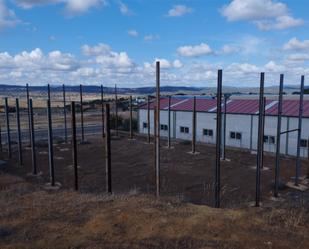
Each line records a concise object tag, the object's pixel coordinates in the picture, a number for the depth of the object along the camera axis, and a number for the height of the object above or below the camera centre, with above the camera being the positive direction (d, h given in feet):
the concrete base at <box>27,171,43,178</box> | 49.80 -13.96
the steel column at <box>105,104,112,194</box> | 33.50 -6.96
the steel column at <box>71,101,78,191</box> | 36.56 -6.43
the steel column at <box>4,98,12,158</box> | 61.62 -7.19
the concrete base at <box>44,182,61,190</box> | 39.83 -13.00
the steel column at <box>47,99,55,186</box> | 41.63 -8.91
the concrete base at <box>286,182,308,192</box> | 42.76 -13.87
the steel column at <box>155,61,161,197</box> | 29.81 -2.61
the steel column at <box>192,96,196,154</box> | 70.82 -13.64
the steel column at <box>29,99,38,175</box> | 47.08 -7.20
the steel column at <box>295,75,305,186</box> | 36.17 -4.60
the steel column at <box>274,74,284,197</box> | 33.91 -4.79
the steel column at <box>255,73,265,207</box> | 30.45 -5.18
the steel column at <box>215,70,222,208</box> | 28.07 -5.11
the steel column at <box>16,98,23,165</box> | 57.67 -9.02
